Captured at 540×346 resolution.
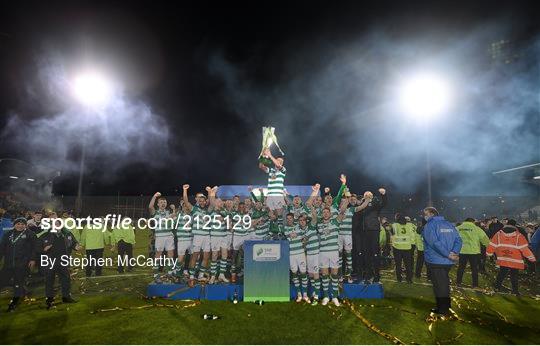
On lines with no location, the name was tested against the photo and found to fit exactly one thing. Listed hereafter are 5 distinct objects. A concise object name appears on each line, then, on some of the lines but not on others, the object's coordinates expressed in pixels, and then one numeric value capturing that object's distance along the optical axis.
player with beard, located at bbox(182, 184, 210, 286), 9.49
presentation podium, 8.34
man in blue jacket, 7.56
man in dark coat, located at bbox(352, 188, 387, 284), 9.88
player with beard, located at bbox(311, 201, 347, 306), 8.35
